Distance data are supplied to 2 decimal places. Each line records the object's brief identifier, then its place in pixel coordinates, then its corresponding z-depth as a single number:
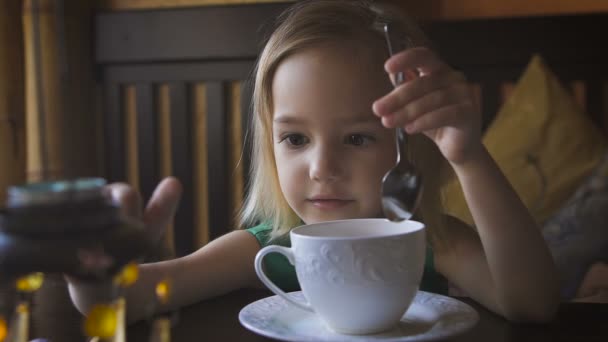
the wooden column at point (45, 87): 1.54
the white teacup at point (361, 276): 0.55
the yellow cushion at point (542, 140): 1.73
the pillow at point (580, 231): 1.43
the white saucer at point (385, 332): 0.56
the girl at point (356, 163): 0.66
